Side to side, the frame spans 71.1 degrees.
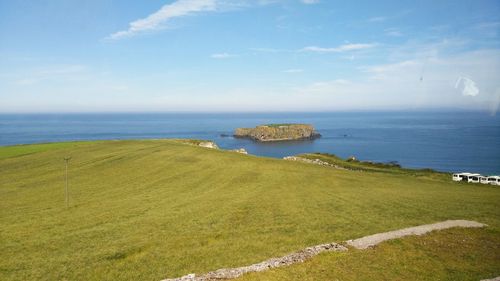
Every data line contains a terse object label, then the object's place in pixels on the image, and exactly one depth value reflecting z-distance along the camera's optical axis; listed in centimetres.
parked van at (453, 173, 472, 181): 5938
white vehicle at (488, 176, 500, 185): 5444
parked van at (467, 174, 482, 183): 5834
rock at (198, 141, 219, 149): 11066
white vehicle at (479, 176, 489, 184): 5617
